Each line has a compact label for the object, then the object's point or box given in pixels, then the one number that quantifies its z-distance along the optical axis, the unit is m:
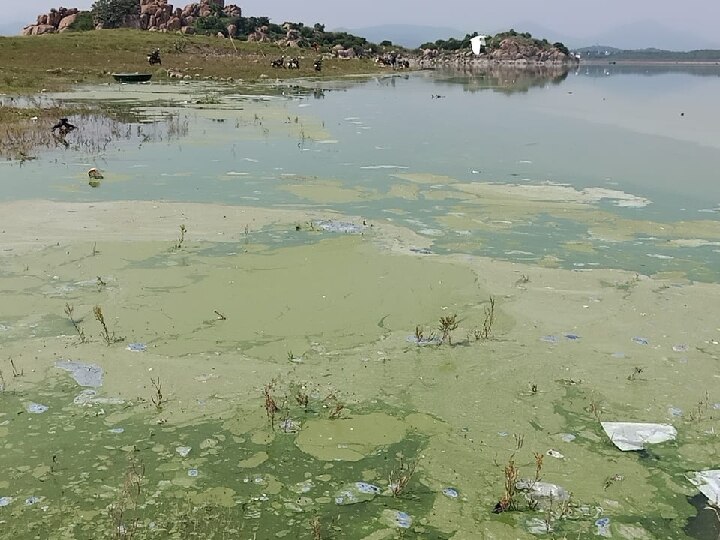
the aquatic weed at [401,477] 3.74
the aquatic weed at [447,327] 5.65
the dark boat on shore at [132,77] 30.80
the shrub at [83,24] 73.25
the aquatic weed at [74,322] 5.46
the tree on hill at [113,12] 75.69
